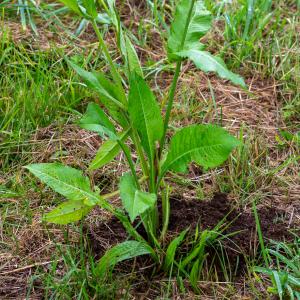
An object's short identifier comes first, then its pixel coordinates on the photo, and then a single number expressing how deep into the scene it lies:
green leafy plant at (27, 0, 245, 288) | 2.01
